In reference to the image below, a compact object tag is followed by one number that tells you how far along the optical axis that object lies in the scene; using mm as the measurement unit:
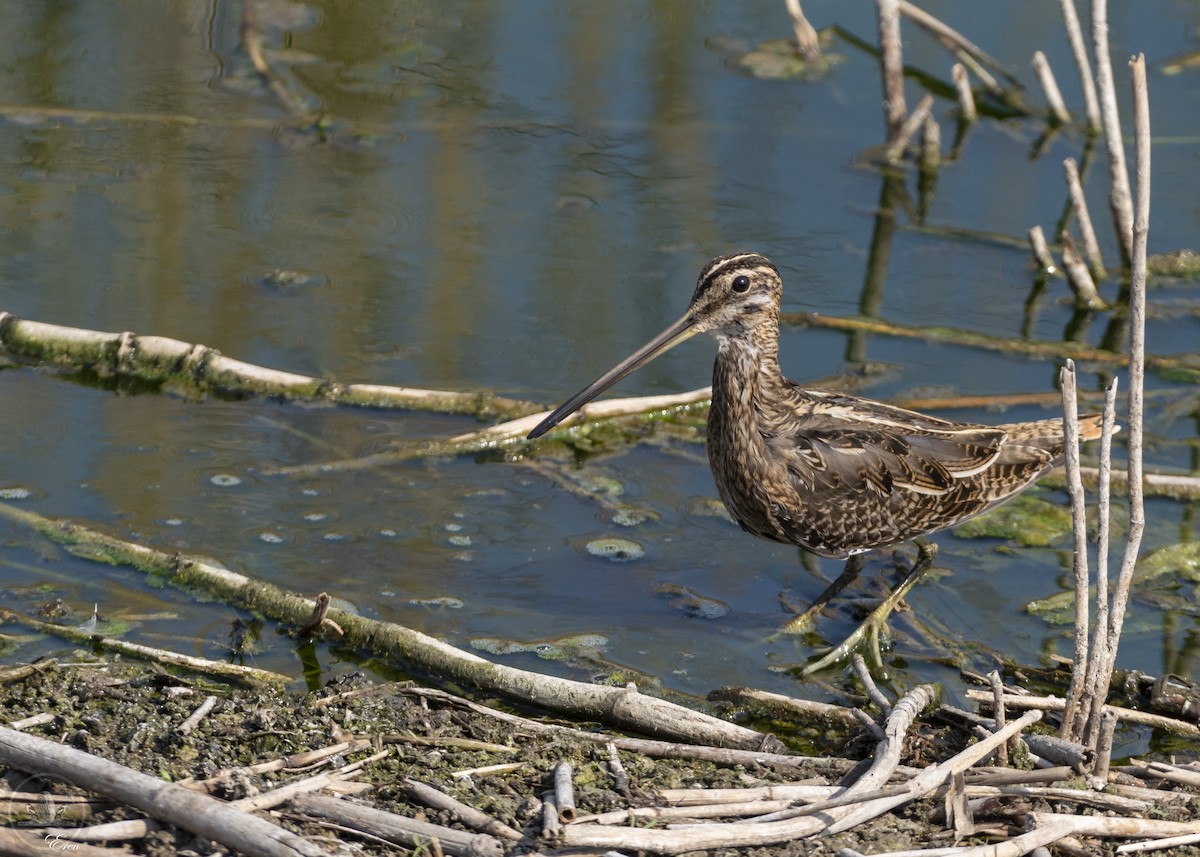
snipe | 11102
